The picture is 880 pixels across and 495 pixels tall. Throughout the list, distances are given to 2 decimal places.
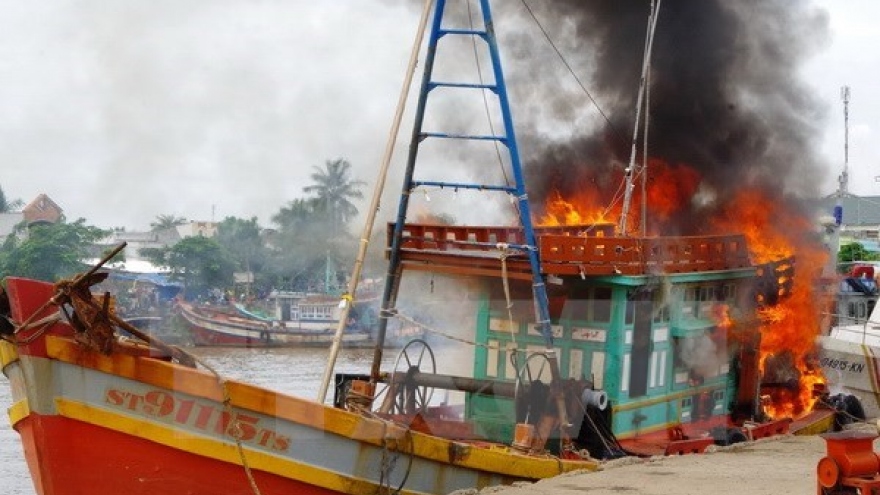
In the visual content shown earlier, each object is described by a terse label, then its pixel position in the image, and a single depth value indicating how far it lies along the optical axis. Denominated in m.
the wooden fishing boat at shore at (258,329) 48.50
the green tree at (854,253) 44.91
